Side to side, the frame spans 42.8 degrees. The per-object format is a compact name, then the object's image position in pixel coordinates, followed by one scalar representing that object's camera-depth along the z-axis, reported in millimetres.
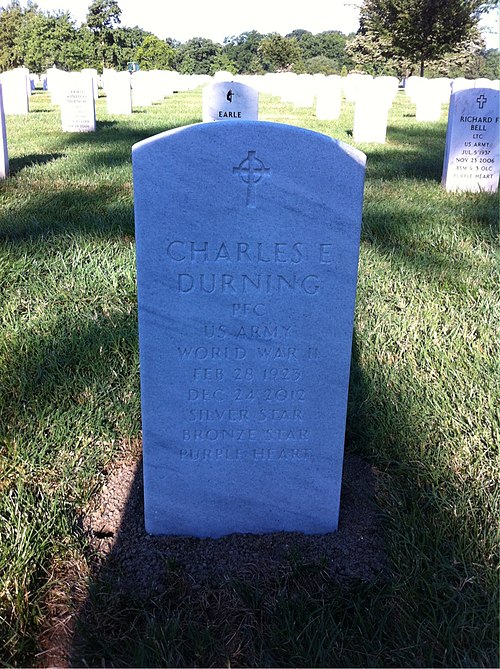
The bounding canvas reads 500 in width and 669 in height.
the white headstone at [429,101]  15406
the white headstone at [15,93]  15227
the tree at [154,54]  47906
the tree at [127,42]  47750
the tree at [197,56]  63688
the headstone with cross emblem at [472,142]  7023
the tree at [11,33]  40859
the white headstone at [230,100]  7383
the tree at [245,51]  67812
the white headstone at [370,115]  10516
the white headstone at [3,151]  6894
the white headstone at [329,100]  14711
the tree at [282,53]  55781
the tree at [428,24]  31484
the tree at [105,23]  47188
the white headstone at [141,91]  21047
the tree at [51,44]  41281
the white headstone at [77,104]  11258
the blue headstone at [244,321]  1851
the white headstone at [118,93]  15453
